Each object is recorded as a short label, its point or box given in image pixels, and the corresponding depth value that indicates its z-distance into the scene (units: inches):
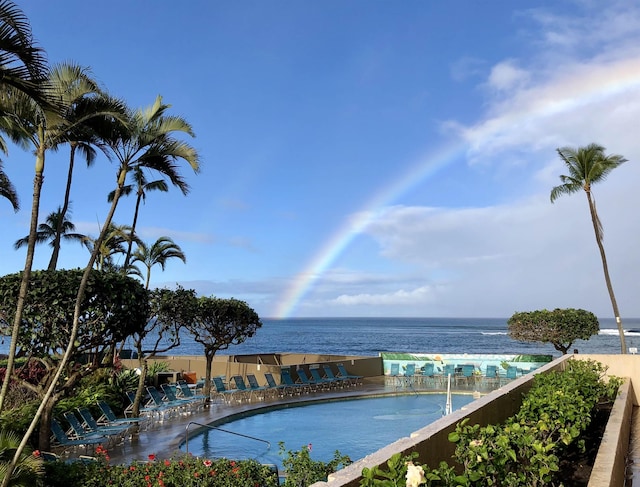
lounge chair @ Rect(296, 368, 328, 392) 754.2
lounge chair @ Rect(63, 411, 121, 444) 416.5
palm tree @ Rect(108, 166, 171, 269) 644.7
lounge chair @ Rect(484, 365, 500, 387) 828.6
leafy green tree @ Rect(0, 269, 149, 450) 316.2
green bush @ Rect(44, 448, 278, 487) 250.8
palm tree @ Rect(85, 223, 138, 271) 738.8
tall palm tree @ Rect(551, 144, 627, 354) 874.1
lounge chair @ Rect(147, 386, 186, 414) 564.1
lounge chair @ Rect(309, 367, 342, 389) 768.9
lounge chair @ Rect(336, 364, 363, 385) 819.3
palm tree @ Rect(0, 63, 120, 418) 253.0
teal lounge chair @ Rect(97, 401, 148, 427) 470.3
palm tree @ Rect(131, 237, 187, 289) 845.2
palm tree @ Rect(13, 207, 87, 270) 986.3
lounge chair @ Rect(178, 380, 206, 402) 629.5
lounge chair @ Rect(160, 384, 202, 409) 591.5
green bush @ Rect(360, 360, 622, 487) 107.7
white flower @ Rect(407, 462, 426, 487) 87.0
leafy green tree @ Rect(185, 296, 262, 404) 679.7
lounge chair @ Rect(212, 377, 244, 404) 666.8
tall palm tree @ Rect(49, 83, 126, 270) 305.6
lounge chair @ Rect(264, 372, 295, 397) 718.5
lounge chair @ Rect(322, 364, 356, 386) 789.9
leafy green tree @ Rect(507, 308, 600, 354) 915.4
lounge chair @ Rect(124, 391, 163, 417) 545.0
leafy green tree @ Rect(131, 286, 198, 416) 601.0
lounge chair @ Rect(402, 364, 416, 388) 841.5
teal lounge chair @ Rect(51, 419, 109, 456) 396.8
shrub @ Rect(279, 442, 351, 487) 248.1
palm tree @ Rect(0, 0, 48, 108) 207.5
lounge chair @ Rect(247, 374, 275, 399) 695.7
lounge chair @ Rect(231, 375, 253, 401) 679.7
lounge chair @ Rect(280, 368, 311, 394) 737.9
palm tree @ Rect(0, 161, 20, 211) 499.8
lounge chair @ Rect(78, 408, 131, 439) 430.6
